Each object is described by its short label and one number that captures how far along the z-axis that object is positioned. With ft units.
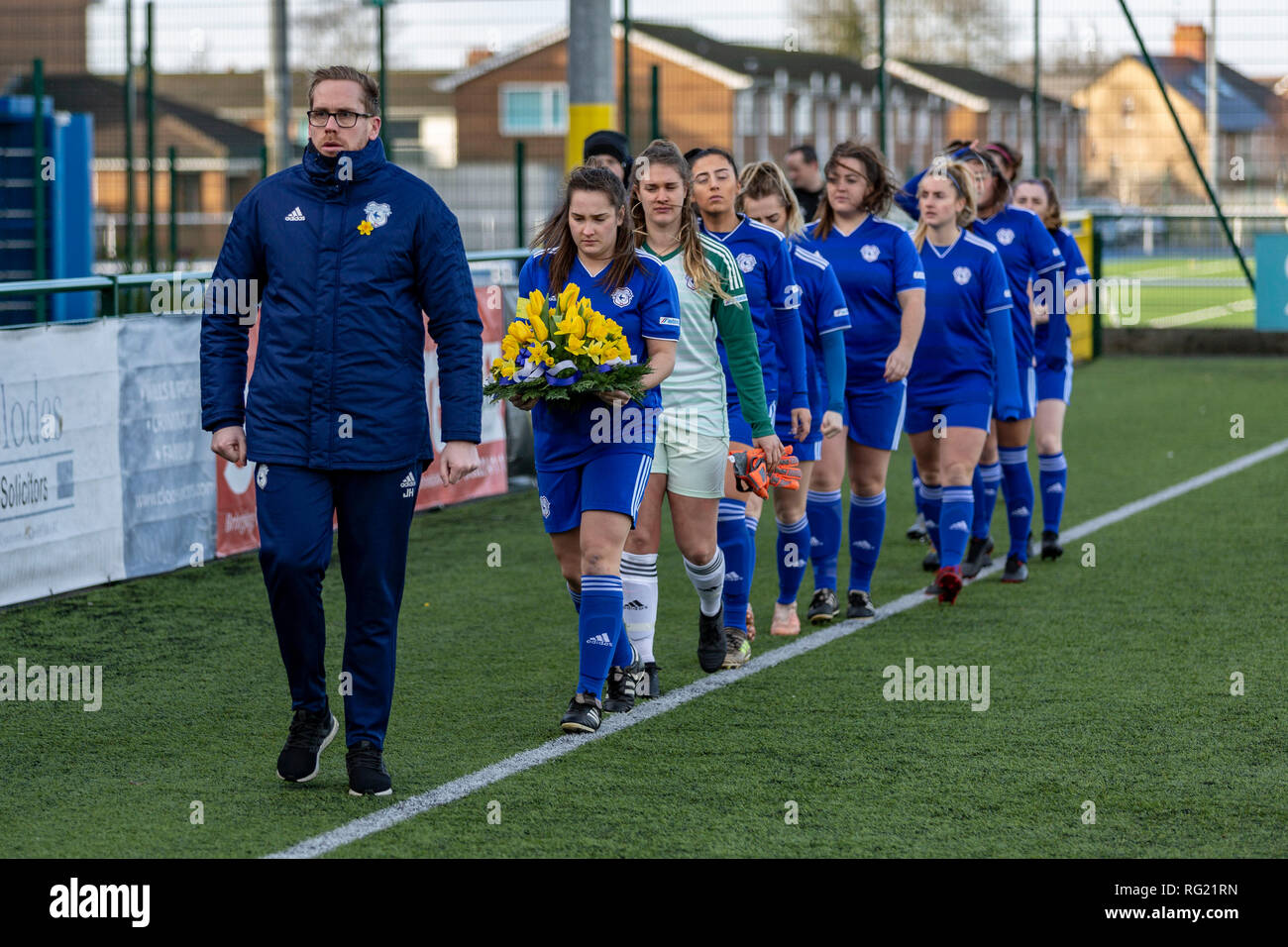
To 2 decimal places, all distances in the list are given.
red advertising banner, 64.75
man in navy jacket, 33.50
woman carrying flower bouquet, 38.91
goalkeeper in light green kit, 42.09
